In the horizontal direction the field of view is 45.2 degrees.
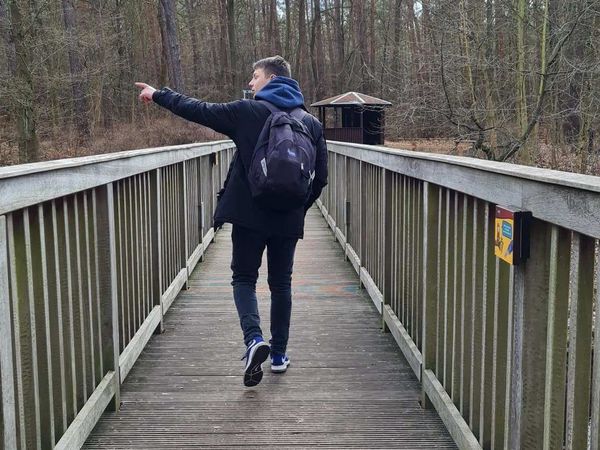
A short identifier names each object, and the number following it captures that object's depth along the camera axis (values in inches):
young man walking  149.7
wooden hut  1147.9
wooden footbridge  81.8
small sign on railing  85.3
